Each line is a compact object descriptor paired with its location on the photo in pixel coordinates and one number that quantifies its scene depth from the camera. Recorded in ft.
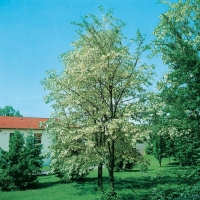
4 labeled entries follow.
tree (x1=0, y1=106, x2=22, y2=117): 341.41
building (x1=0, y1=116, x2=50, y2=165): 103.35
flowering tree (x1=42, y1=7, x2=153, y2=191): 38.17
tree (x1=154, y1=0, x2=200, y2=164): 29.73
